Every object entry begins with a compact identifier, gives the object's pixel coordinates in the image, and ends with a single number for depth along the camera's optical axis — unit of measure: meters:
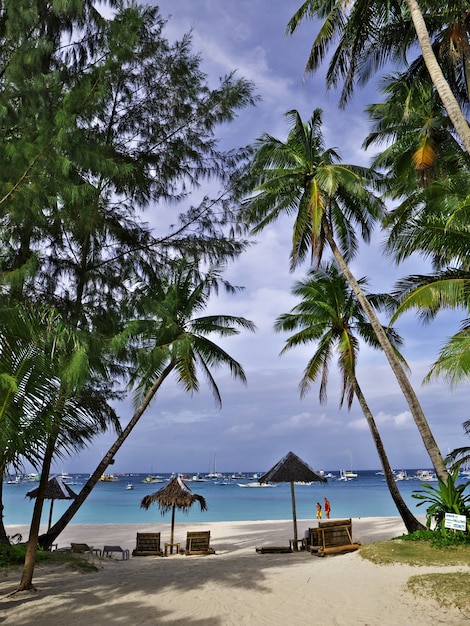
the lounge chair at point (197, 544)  14.12
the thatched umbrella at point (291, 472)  14.08
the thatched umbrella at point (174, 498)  15.23
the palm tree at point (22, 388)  5.07
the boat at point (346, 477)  117.91
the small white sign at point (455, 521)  8.38
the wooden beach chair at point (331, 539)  11.85
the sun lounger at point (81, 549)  12.99
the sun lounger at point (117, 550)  13.73
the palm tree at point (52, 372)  4.85
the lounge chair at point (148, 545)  14.20
